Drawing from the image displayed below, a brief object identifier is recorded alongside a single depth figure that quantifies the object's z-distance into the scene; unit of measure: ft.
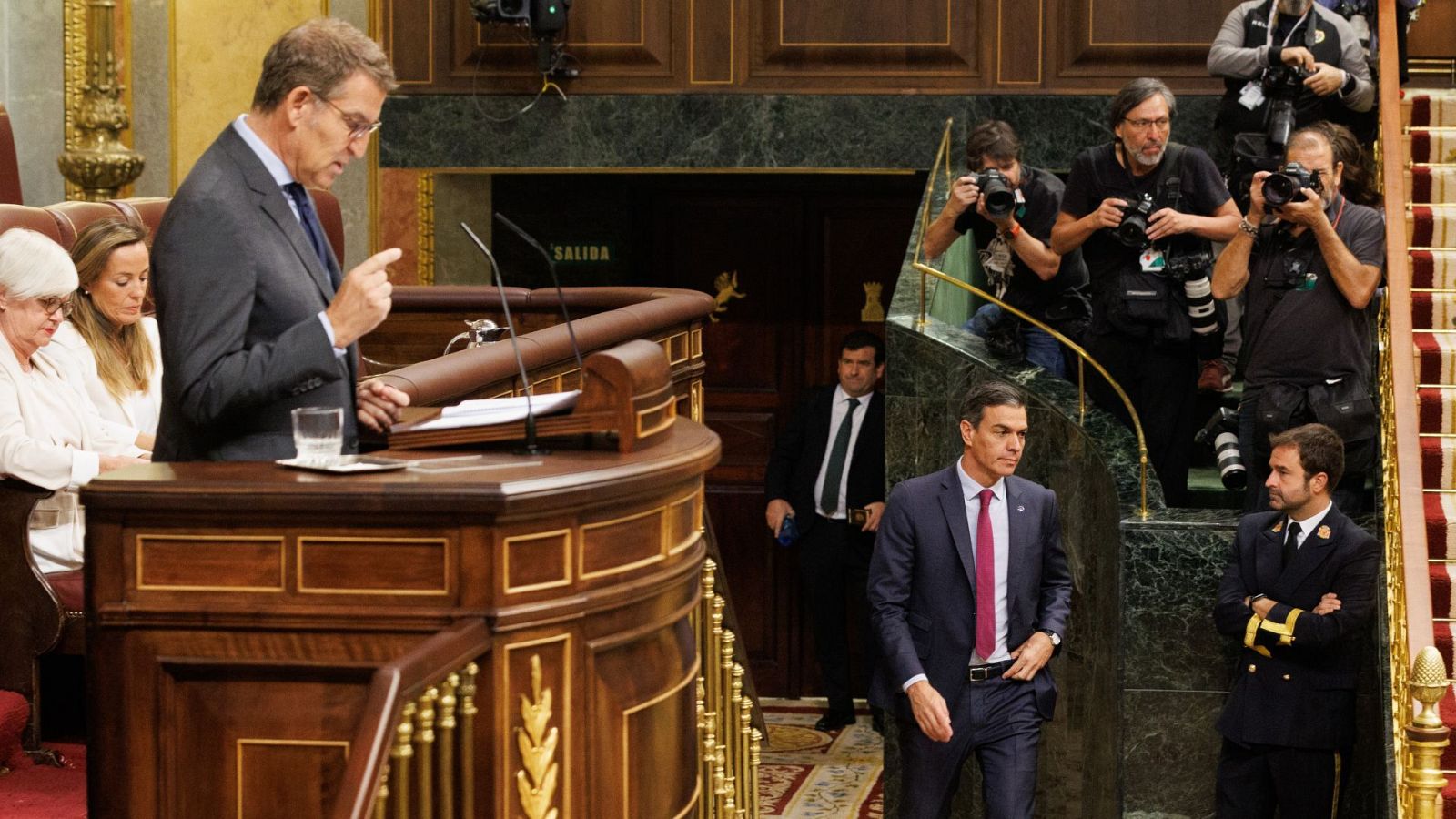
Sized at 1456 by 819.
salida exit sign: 29.76
